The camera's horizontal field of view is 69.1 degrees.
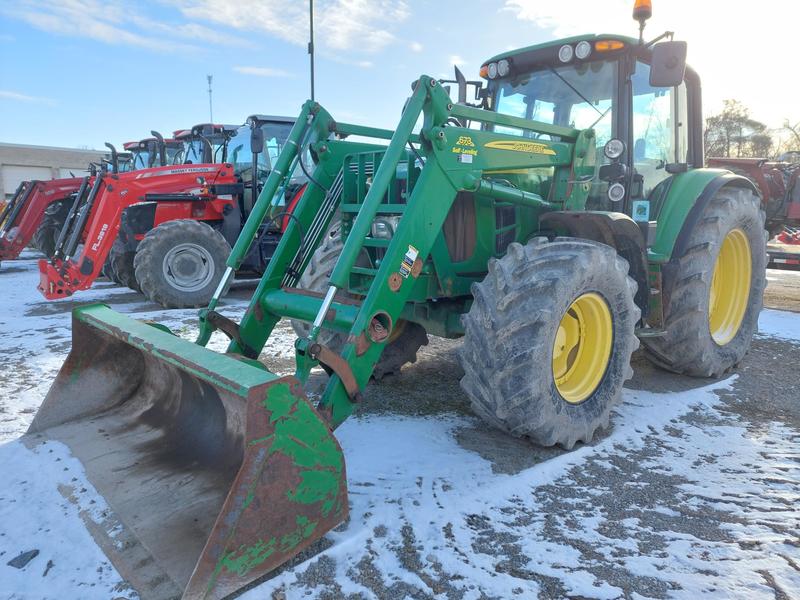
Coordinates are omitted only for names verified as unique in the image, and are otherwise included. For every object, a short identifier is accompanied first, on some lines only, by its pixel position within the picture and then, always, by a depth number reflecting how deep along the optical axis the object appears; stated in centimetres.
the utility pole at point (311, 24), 1116
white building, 3722
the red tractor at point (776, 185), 990
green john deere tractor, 230
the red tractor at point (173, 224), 754
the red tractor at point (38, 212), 1125
